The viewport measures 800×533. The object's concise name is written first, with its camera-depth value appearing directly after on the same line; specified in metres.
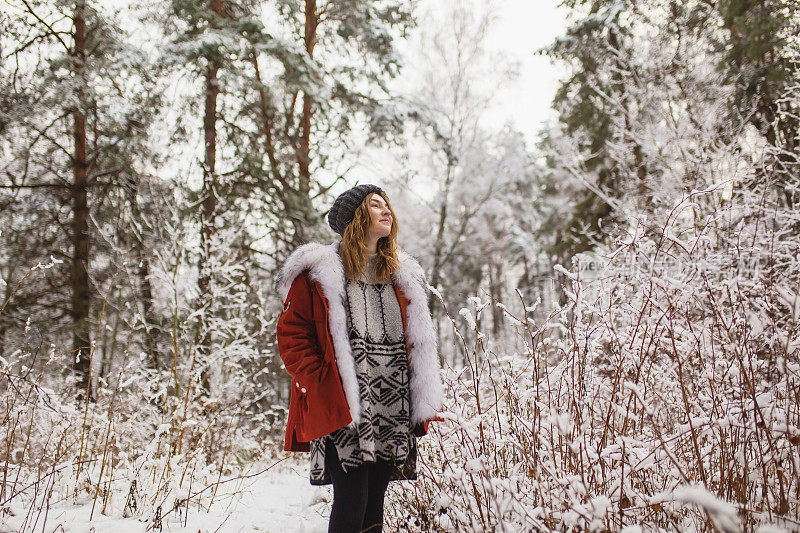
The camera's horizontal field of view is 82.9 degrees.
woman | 1.76
